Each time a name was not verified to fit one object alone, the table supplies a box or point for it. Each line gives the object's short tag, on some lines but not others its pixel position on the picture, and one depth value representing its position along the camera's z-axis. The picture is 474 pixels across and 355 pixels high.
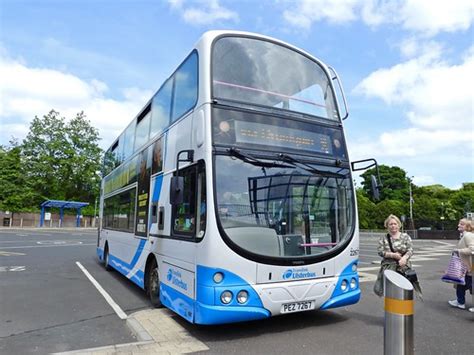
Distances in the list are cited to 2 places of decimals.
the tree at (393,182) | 72.94
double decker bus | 4.94
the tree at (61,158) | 54.75
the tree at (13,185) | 51.47
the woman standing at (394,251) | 5.78
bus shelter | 46.03
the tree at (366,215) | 56.97
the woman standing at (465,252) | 6.73
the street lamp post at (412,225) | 47.50
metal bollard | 3.26
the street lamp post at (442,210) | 60.52
